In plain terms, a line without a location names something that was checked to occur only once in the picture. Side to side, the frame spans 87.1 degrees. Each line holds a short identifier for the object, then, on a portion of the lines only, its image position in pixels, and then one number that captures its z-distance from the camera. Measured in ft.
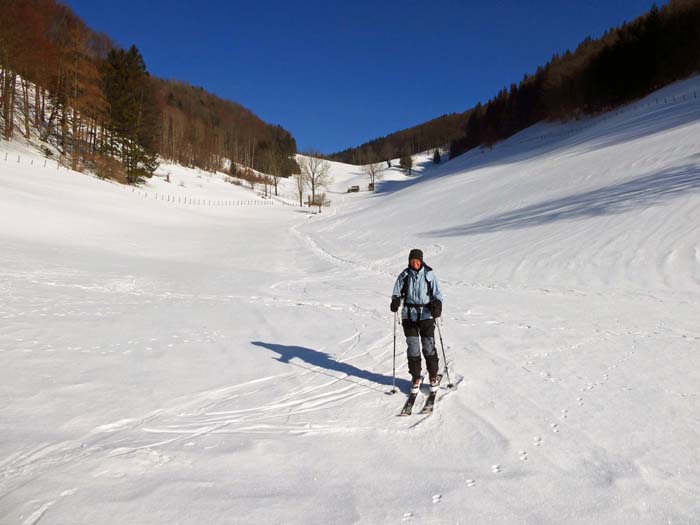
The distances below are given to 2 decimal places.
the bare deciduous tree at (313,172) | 185.53
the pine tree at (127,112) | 131.54
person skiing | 15.38
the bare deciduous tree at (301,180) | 194.69
